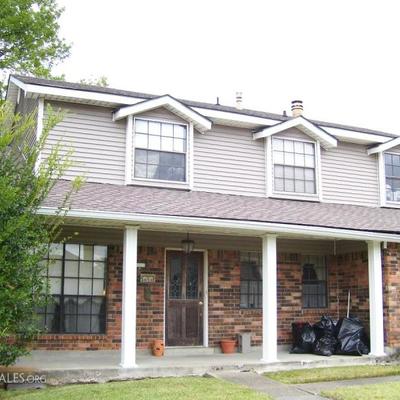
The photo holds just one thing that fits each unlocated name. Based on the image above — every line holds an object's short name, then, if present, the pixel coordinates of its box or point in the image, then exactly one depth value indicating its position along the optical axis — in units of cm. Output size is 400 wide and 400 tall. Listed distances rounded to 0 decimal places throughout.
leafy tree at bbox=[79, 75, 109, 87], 2645
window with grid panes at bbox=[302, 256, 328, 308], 1388
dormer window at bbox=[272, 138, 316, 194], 1377
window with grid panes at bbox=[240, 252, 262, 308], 1325
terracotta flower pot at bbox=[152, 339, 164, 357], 1188
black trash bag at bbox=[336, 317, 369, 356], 1215
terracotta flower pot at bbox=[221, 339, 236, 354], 1254
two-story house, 1130
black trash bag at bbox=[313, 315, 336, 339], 1249
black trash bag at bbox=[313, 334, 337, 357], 1204
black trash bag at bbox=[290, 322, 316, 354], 1259
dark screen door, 1250
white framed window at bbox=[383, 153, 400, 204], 1505
